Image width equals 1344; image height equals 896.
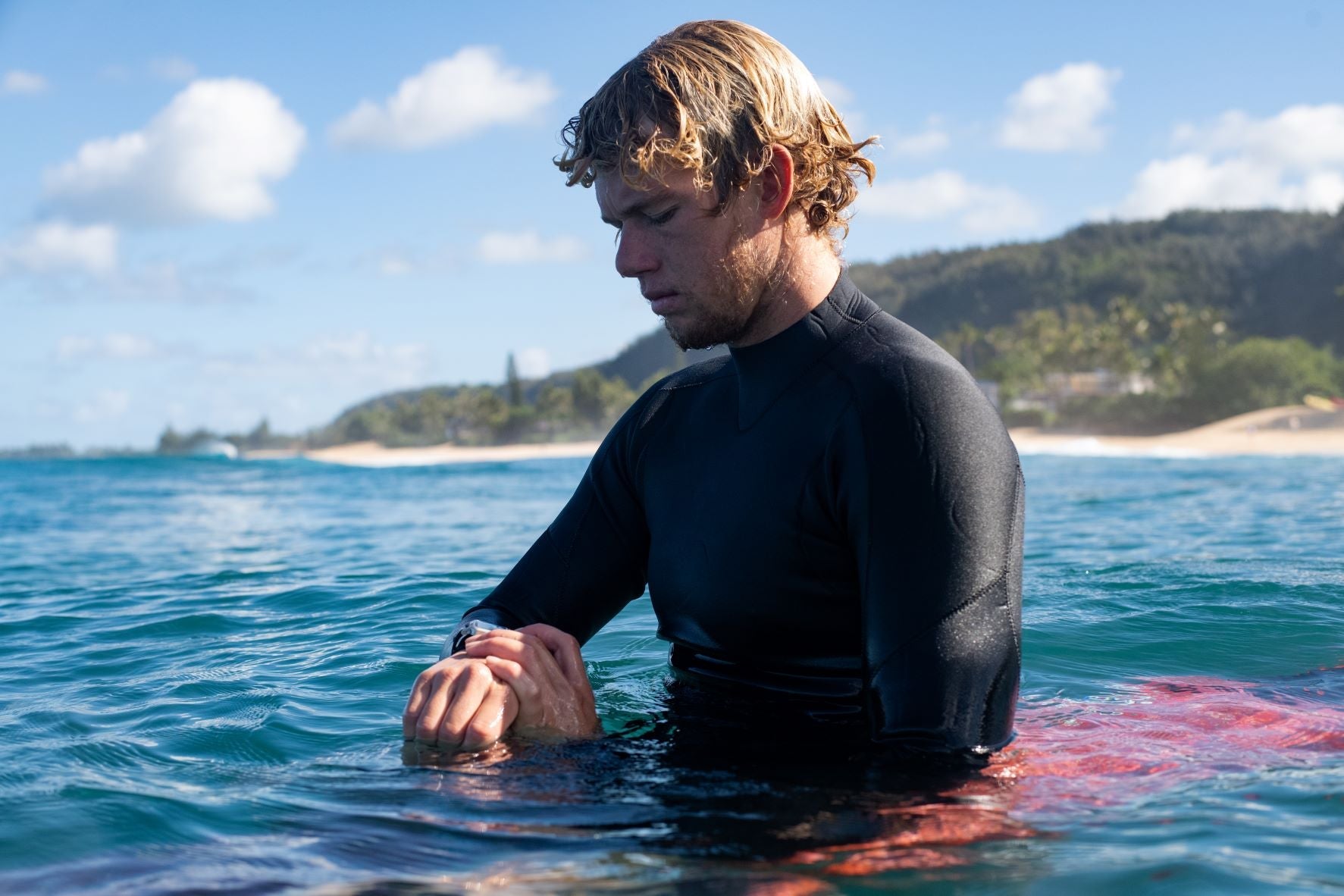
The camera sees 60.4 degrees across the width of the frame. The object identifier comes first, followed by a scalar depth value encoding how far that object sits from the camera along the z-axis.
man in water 2.21
